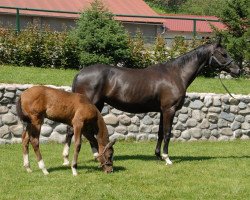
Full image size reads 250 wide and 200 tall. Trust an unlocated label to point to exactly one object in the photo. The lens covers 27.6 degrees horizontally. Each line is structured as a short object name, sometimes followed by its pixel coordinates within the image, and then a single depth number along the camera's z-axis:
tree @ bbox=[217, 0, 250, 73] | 18.81
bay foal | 8.57
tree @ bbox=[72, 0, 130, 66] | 16.03
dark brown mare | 10.16
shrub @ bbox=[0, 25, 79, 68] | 16.36
